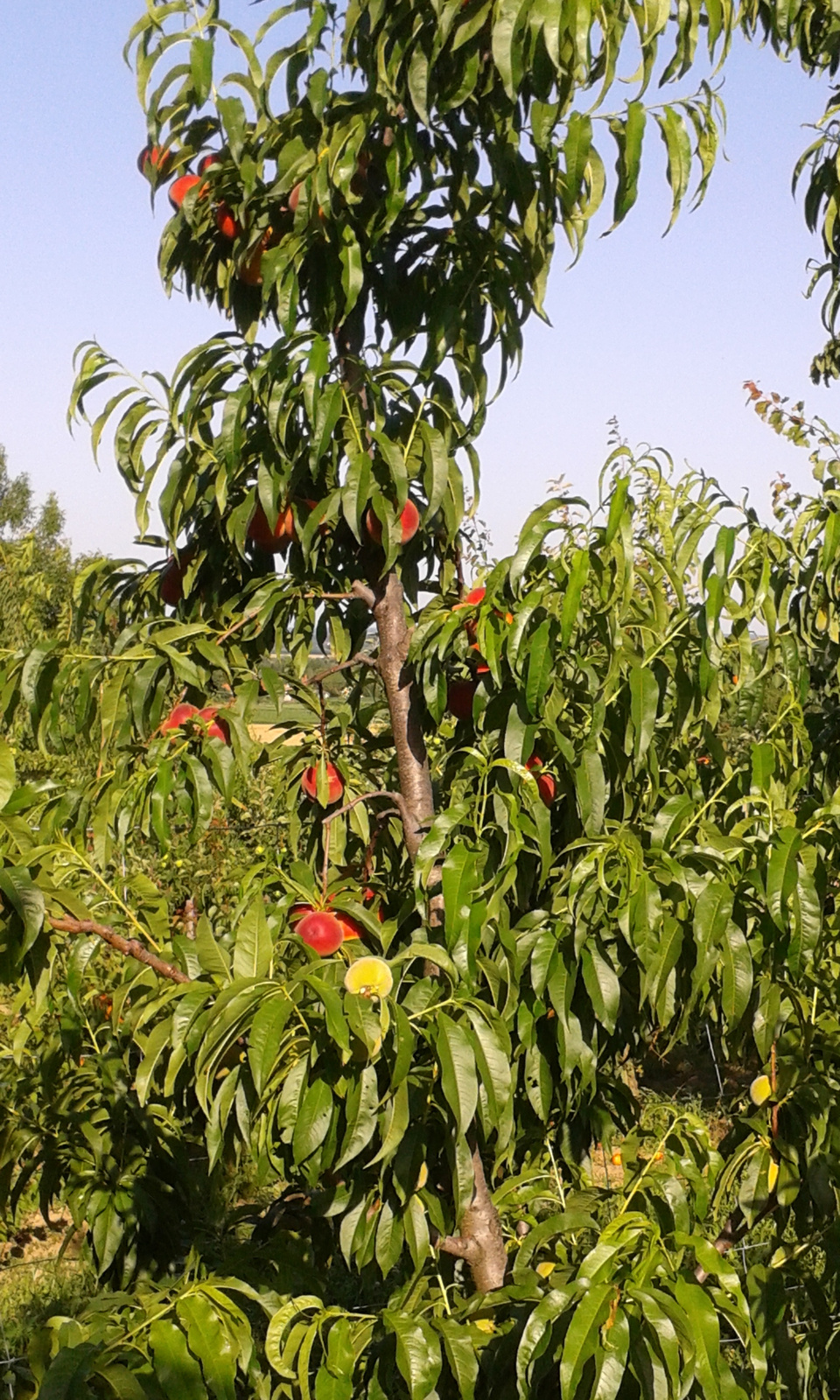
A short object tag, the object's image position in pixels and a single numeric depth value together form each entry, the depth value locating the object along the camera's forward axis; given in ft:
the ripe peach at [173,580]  6.07
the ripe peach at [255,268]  5.78
